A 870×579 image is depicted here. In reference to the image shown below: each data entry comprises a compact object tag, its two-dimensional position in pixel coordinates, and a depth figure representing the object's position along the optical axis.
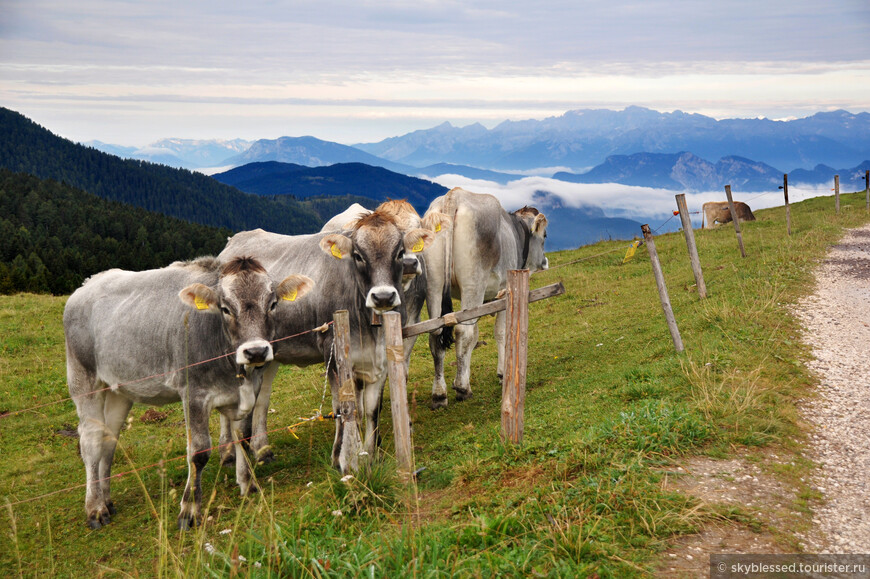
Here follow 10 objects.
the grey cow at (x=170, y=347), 6.86
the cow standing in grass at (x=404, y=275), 7.99
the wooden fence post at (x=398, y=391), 6.40
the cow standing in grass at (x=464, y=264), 10.25
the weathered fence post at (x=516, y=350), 6.98
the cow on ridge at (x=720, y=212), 33.22
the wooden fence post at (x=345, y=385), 6.48
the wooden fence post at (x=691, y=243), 14.00
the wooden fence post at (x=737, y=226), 19.32
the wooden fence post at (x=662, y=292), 10.61
